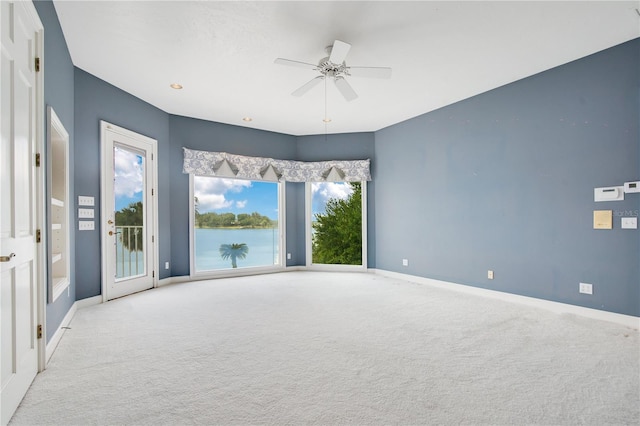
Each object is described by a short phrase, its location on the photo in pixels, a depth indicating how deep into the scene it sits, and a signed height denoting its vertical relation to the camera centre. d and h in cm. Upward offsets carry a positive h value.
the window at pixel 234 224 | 571 -14
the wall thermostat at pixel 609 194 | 325 +19
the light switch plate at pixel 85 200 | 386 +22
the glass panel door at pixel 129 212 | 448 +8
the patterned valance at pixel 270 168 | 556 +90
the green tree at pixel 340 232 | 649 -33
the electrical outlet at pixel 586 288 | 346 -81
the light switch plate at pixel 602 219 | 331 -7
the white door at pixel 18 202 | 169 +10
